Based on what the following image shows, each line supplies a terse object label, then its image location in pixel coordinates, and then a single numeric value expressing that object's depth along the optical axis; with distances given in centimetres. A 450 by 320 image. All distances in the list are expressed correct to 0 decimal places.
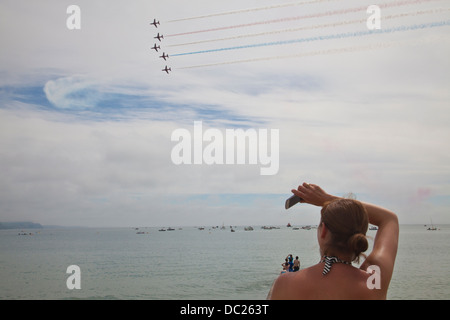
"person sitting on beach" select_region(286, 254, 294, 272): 2956
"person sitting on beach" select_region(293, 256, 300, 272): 2976
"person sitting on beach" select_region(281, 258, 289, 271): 3156
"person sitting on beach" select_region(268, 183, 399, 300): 225
